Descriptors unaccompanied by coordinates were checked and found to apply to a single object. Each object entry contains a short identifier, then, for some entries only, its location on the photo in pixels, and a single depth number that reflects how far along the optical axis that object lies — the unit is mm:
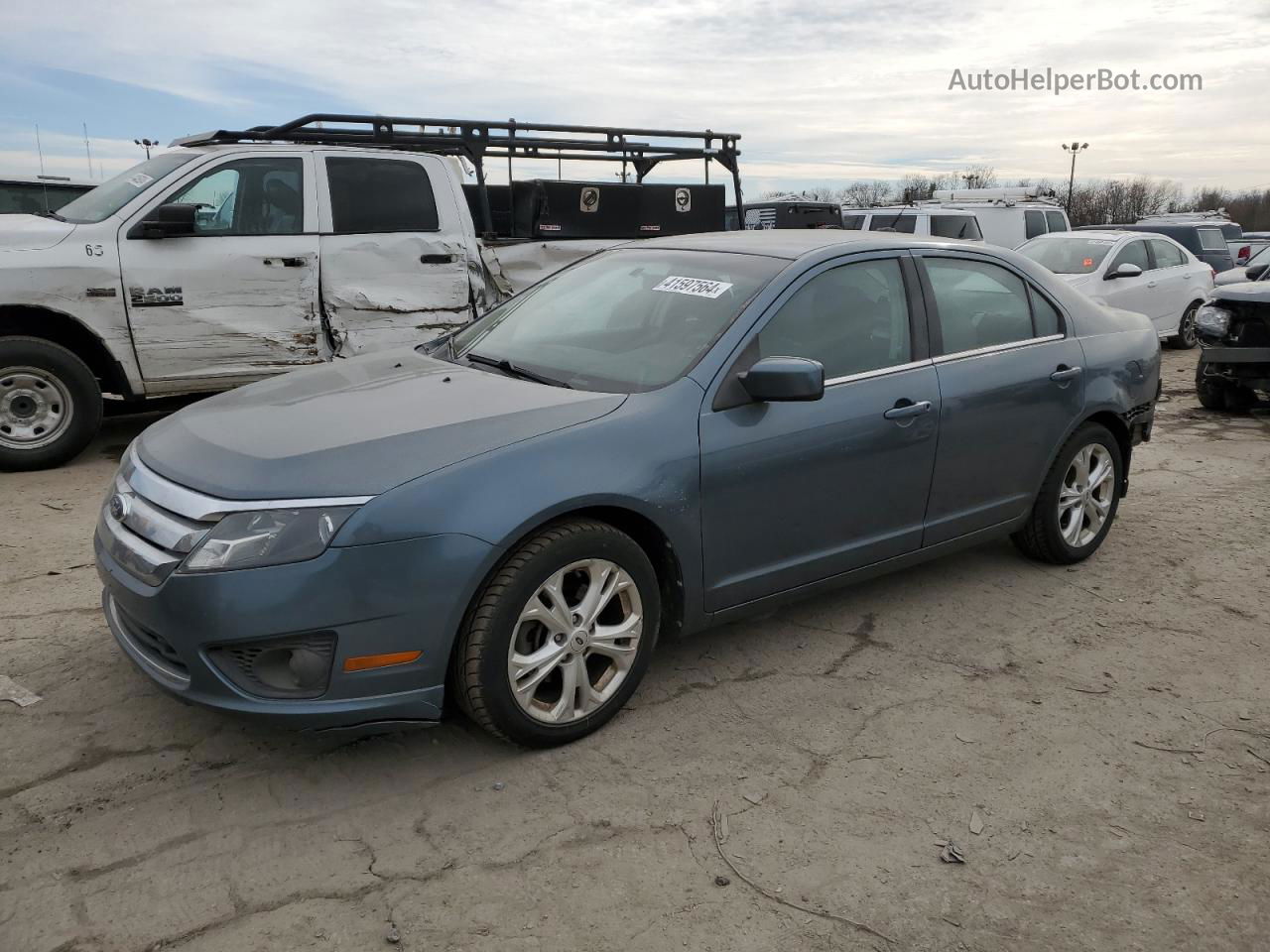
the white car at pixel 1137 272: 12039
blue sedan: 2766
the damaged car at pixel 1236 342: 8523
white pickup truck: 6164
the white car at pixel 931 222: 15211
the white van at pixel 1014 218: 15961
